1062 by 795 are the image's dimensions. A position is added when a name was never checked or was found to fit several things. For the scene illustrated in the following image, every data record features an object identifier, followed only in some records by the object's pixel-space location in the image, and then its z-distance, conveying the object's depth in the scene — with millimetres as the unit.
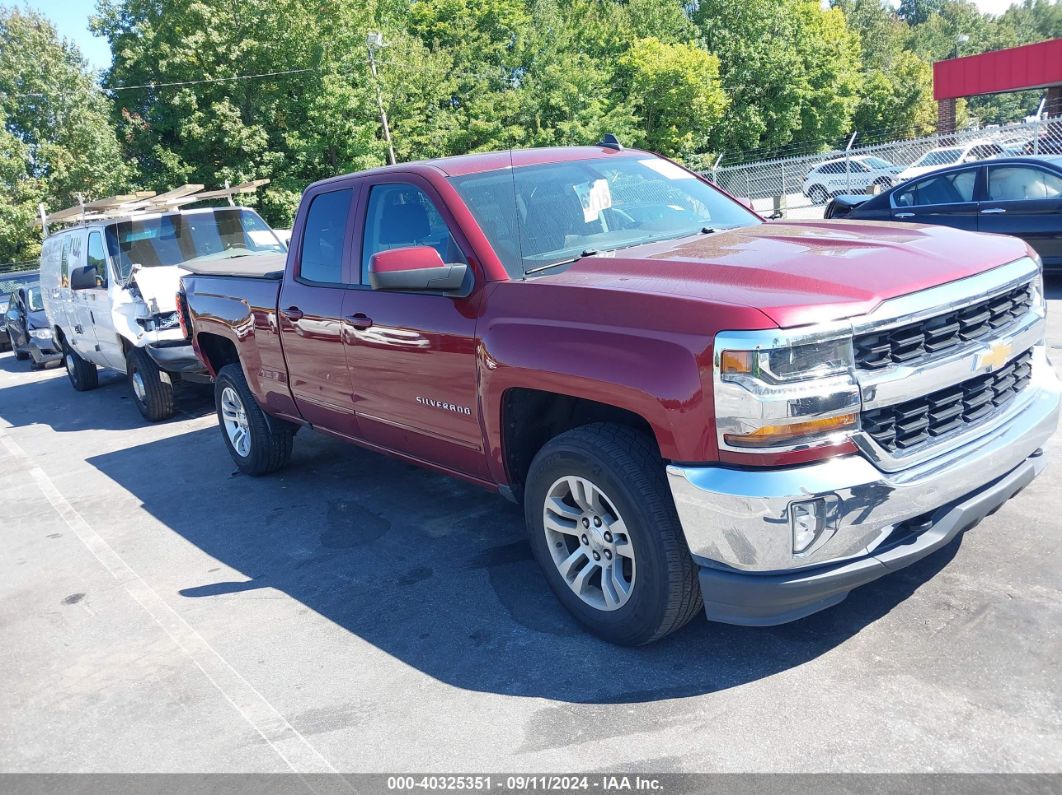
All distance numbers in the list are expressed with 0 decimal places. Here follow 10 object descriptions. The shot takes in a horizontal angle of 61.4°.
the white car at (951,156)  19984
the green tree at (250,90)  29609
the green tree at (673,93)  42844
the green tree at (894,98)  62219
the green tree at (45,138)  33594
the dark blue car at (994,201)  9883
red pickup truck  2953
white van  8922
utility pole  29178
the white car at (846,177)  22969
